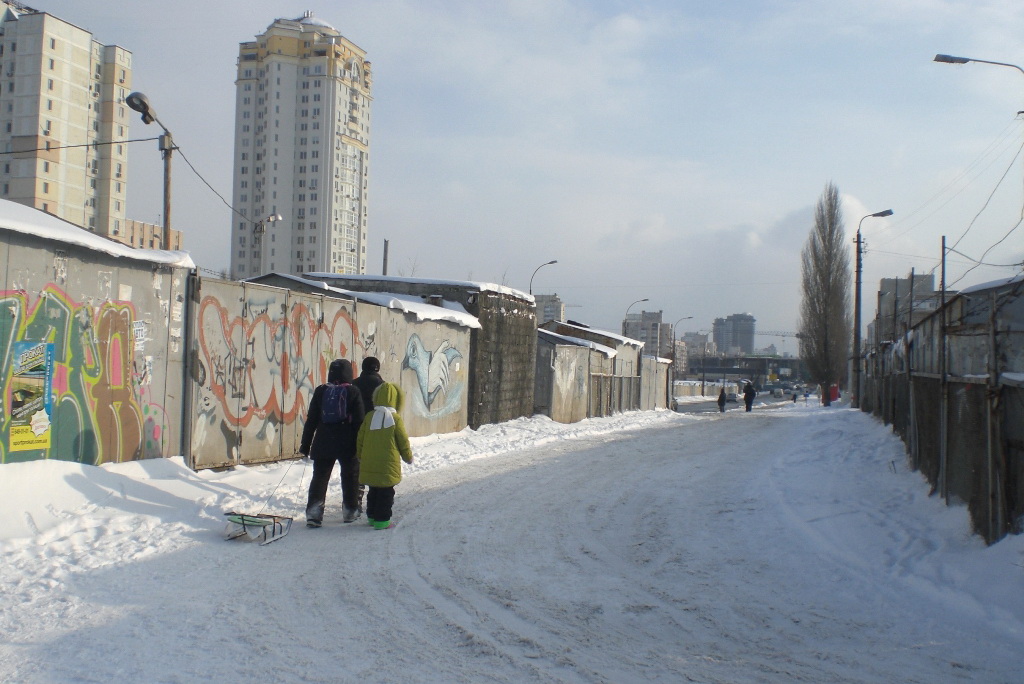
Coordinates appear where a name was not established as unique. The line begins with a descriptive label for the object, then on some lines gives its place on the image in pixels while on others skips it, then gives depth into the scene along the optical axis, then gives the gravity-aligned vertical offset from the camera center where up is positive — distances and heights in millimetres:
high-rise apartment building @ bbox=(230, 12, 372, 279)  113750 +30174
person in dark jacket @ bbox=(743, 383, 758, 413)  43416 -1523
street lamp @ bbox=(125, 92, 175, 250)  15719 +3597
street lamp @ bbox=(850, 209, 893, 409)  38219 +1321
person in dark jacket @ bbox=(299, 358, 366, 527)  8406 -925
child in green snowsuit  8148 -989
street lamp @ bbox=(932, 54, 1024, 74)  14297 +5681
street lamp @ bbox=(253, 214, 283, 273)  23116 +3929
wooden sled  7344 -1637
